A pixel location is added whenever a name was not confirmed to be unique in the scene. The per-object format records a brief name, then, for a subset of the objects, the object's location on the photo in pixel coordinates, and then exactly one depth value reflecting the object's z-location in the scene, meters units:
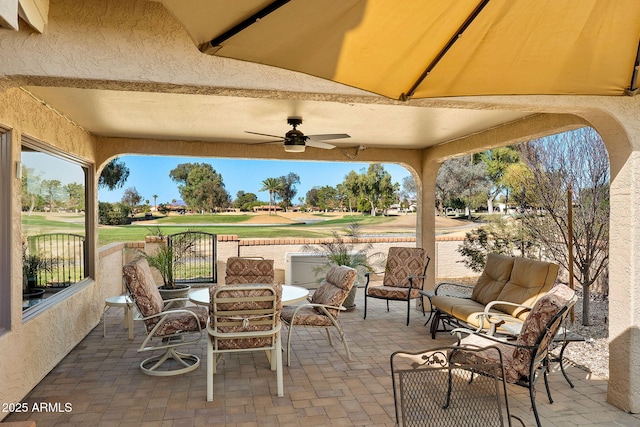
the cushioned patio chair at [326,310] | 4.59
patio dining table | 4.52
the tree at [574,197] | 6.14
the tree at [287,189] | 20.52
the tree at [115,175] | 15.48
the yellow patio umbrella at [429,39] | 1.85
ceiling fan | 4.95
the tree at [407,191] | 21.61
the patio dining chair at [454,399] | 2.68
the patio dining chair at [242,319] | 3.70
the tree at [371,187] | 21.66
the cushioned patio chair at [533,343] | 3.11
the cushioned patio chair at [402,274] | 6.42
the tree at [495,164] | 17.22
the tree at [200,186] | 19.67
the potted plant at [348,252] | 7.54
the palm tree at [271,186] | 20.30
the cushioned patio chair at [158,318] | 4.11
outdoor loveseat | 4.56
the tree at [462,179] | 18.66
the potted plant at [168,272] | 6.80
